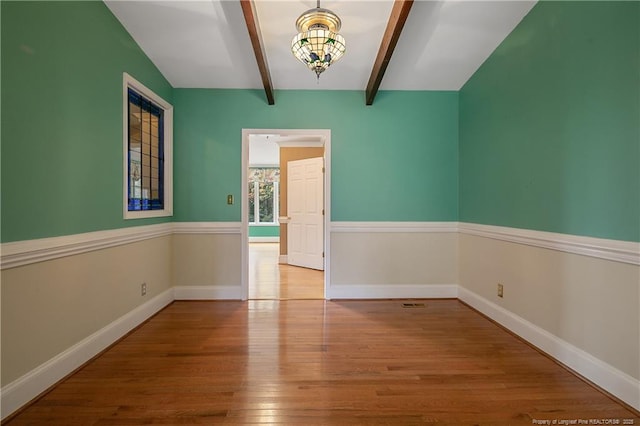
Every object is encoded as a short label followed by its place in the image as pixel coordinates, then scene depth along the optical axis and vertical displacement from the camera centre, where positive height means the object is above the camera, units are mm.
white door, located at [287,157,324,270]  5246 -35
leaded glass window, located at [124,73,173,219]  2729 +611
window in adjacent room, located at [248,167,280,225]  9536 +516
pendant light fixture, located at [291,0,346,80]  2051 +1194
